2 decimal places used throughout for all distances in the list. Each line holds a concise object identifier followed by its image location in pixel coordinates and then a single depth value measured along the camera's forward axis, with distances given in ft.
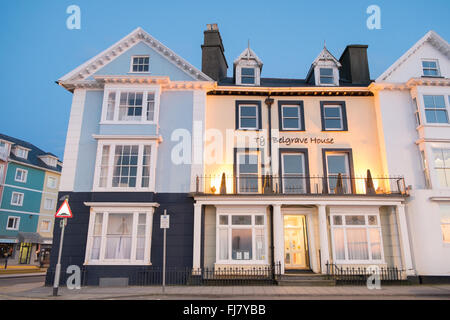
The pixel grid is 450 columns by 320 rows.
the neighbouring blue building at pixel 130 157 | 51.52
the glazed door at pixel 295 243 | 54.49
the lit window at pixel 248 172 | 57.36
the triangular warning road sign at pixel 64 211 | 40.78
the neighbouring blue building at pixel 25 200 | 118.93
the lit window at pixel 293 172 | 57.67
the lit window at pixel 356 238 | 52.01
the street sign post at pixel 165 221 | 42.37
